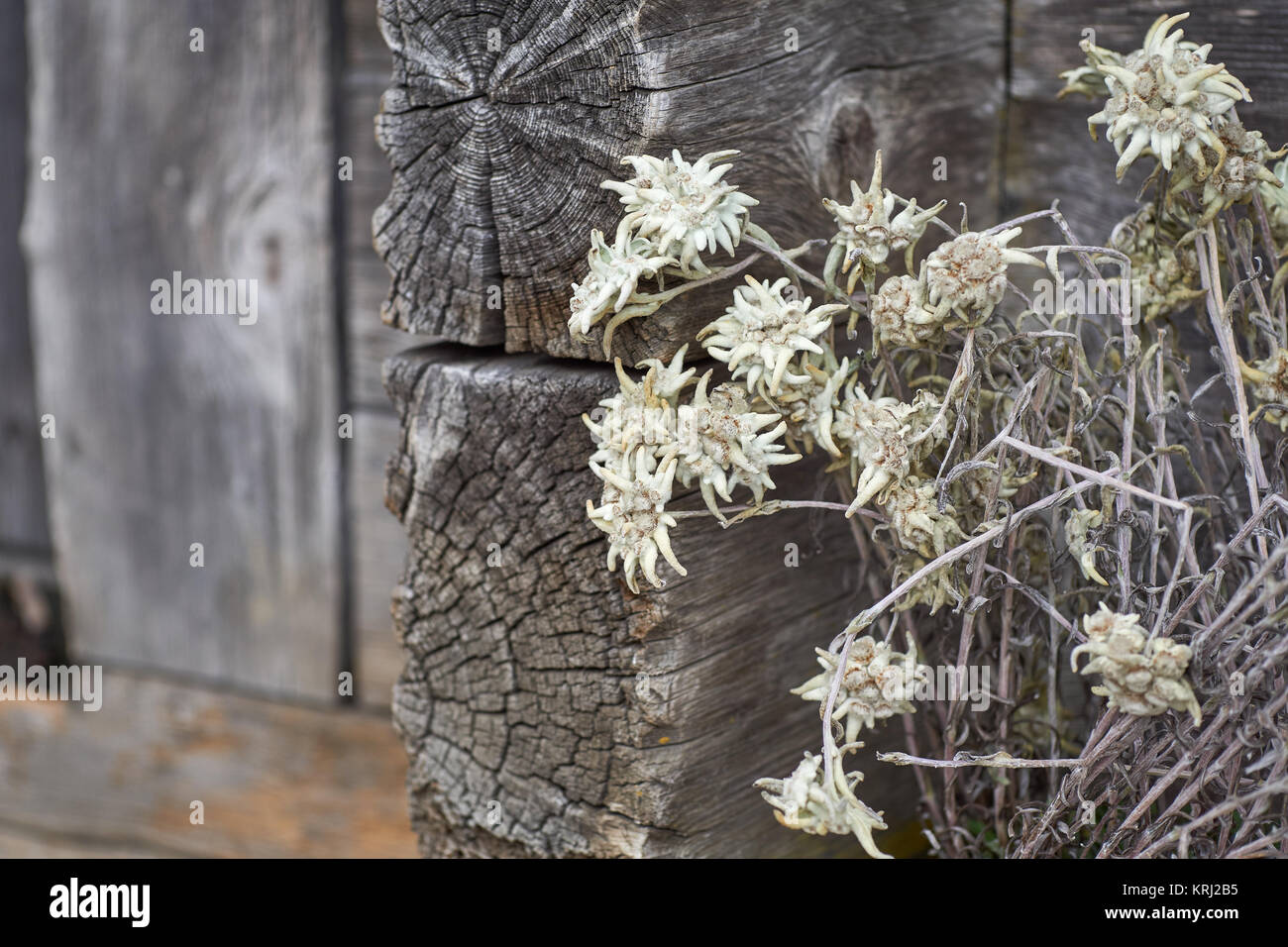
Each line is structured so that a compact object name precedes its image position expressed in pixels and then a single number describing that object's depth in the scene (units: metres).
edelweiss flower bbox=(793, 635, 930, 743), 0.64
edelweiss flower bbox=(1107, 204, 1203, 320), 0.68
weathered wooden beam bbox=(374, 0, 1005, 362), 0.68
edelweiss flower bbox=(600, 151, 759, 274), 0.65
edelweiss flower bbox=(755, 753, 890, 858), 0.63
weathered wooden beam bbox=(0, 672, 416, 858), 1.09
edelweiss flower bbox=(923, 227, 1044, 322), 0.63
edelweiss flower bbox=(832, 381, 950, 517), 0.65
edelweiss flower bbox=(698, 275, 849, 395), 0.64
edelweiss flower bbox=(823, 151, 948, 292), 0.65
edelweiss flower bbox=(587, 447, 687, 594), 0.64
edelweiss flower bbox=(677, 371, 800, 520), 0.64
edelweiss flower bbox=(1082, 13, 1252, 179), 0.64
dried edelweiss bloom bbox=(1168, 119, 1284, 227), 0.66
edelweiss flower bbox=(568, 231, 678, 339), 0.65
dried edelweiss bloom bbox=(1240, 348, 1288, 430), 0.65
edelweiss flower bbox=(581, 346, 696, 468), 0.65
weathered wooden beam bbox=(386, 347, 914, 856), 0.71
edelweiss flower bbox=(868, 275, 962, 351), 0.64
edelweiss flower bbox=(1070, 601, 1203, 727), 0.61
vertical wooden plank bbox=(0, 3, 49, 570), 1.07
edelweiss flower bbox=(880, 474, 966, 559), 0.65
